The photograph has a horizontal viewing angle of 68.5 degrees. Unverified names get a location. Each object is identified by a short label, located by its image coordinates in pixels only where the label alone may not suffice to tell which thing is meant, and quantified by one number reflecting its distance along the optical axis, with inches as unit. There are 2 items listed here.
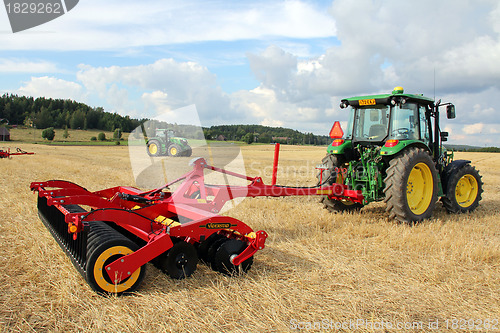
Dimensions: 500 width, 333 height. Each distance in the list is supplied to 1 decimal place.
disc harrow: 131.6
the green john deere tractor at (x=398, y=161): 240.4
